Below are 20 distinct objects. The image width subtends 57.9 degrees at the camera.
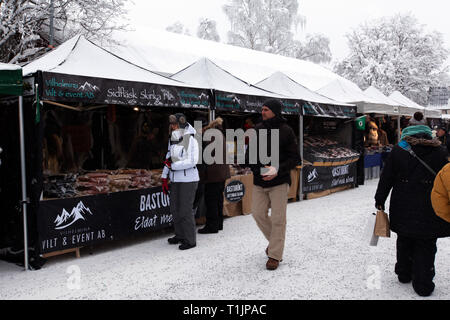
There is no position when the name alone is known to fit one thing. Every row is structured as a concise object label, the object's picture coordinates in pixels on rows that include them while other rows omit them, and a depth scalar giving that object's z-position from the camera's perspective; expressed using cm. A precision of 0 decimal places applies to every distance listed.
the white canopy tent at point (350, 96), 1178
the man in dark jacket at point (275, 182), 428
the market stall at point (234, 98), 732
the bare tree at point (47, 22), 1045
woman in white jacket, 525
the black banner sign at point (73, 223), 467
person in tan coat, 301
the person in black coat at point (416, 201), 354
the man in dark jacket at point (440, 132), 1149
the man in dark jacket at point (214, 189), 605
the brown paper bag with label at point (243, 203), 739
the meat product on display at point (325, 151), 999
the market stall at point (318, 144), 948
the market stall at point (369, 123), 1193
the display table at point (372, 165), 1322
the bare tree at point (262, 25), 3494
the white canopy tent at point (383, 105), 1248
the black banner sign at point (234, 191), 729
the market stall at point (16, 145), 429
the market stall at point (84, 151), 464
